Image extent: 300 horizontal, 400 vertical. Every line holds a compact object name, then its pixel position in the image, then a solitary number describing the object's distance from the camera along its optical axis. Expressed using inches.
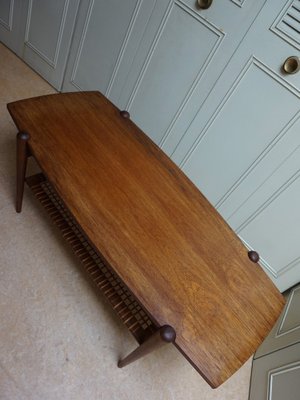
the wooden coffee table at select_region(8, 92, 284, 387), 37.2
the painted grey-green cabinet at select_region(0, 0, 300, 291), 53.3
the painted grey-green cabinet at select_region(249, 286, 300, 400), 44.9
